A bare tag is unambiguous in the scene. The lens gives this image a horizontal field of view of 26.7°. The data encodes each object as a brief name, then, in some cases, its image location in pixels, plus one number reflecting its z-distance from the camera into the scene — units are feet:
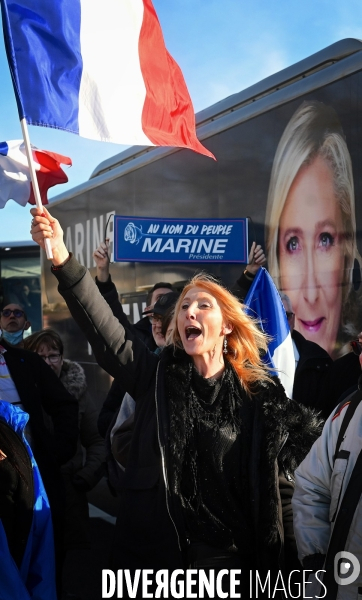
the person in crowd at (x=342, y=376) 15.49
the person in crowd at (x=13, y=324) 24.13
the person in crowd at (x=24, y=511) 9.53
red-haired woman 8.87
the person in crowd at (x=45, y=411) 14.85
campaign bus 16.07
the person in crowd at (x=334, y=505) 7.86
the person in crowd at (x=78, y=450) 17.75
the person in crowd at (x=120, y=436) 10.21
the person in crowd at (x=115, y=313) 16.88
